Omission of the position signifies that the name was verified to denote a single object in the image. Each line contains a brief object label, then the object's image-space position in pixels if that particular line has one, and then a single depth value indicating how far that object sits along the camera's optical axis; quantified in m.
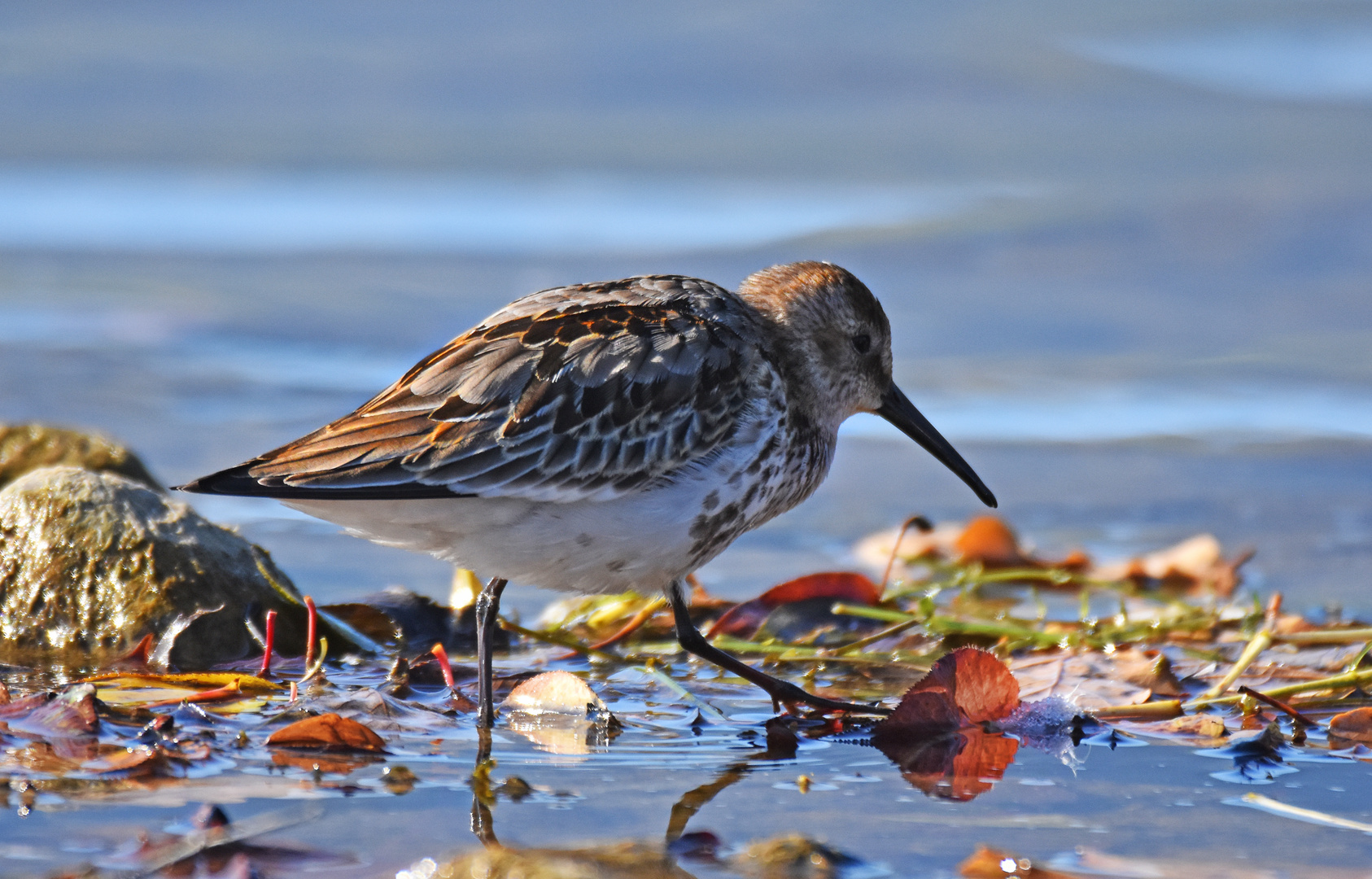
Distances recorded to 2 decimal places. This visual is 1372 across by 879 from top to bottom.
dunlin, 8.91
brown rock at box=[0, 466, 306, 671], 9.93
